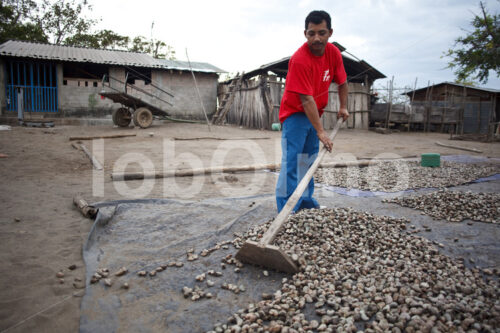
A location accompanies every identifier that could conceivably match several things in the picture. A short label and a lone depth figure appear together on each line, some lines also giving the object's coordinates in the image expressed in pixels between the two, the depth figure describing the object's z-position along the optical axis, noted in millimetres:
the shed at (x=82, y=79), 11236
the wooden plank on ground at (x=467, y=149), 7486
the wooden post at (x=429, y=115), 13402
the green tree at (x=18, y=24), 17312
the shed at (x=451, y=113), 13180
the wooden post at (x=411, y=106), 13223
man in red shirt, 2254
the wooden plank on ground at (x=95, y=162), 4456
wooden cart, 9422
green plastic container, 5117
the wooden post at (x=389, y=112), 13004
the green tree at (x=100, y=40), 20266
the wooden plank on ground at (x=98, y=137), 7398
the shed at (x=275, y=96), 11602
